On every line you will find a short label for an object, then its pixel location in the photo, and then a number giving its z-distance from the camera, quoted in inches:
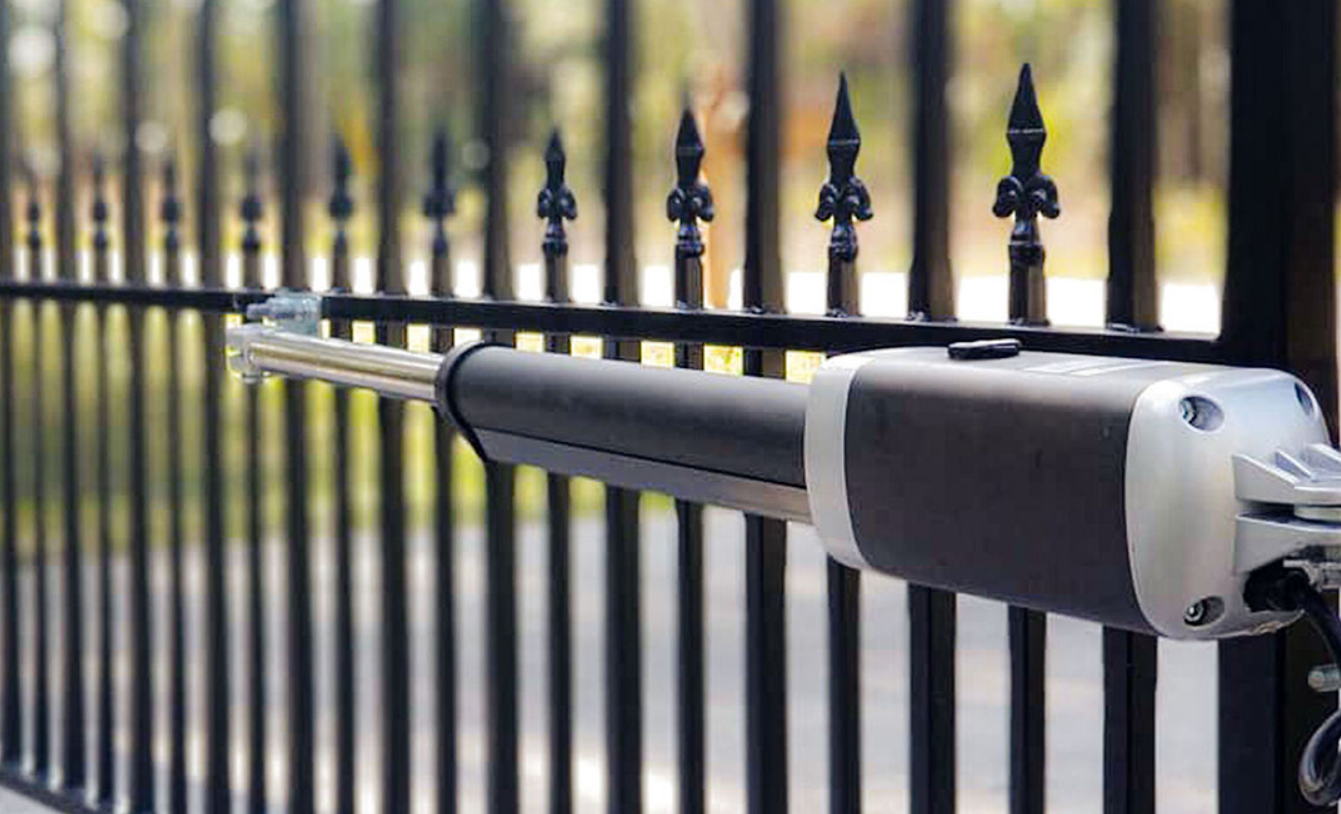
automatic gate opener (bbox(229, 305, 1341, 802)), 77.4
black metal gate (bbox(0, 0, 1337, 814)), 89.0
